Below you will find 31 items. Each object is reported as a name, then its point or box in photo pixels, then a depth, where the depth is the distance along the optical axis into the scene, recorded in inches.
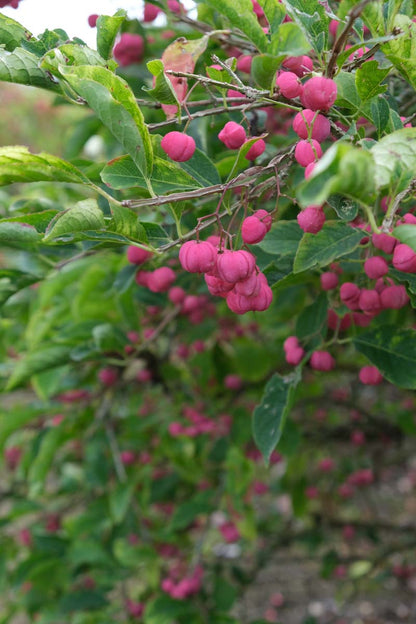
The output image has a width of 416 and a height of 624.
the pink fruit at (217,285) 16.1
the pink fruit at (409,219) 15.8
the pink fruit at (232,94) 18.2
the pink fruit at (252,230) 16.3
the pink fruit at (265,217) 16.5
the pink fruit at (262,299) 16.2
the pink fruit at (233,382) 33.7
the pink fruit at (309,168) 14.7
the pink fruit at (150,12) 24.0
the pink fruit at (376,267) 17.3
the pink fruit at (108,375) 29.8
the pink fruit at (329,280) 19.1
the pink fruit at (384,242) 16.7
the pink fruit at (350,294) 18.2
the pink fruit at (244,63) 19.2
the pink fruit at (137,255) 19.1
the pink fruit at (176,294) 24.1
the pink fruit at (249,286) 15.8
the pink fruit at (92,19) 21.6
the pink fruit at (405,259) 15.3
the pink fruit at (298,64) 16.3
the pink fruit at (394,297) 17.7
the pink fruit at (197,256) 15.5
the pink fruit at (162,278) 19.3
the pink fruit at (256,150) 17.0
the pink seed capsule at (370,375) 19.2
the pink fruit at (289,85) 15.5
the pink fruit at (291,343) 19.6
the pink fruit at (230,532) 36.3
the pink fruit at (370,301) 17.9
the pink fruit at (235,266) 15.5
